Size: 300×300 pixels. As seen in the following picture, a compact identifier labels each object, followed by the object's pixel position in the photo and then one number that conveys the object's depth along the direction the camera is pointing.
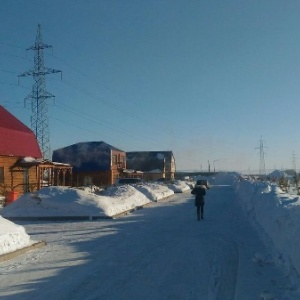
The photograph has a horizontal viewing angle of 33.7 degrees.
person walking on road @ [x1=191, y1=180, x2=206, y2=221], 19.30
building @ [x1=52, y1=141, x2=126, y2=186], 58.78
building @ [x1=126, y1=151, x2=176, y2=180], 85.81
